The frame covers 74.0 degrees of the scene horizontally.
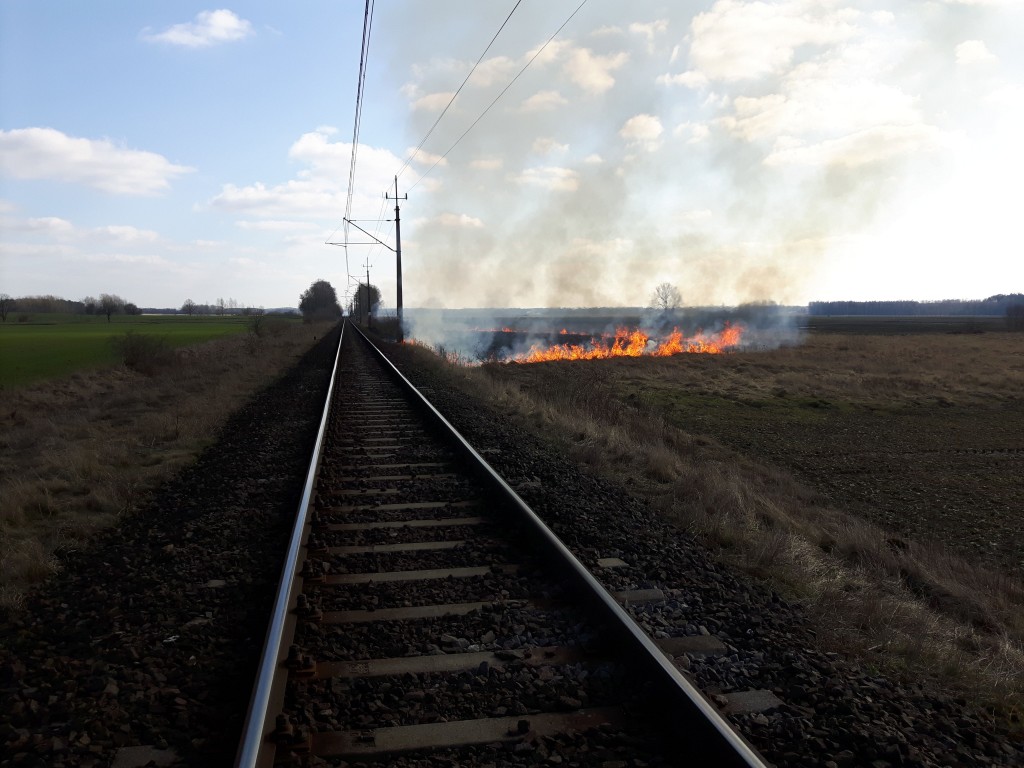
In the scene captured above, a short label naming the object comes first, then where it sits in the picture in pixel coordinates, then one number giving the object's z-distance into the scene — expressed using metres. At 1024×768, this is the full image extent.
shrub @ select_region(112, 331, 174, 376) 30.45
